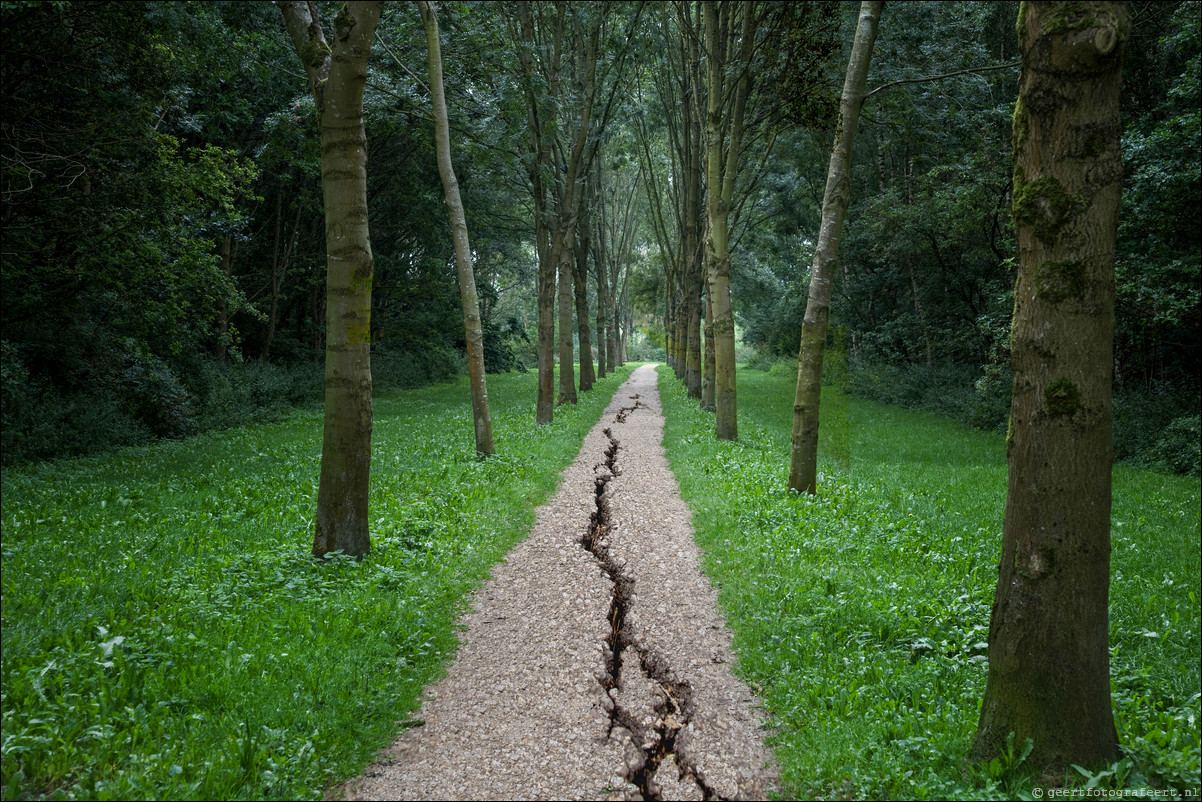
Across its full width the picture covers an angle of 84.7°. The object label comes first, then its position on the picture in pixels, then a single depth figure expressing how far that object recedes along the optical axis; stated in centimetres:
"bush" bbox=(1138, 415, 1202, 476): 1137
